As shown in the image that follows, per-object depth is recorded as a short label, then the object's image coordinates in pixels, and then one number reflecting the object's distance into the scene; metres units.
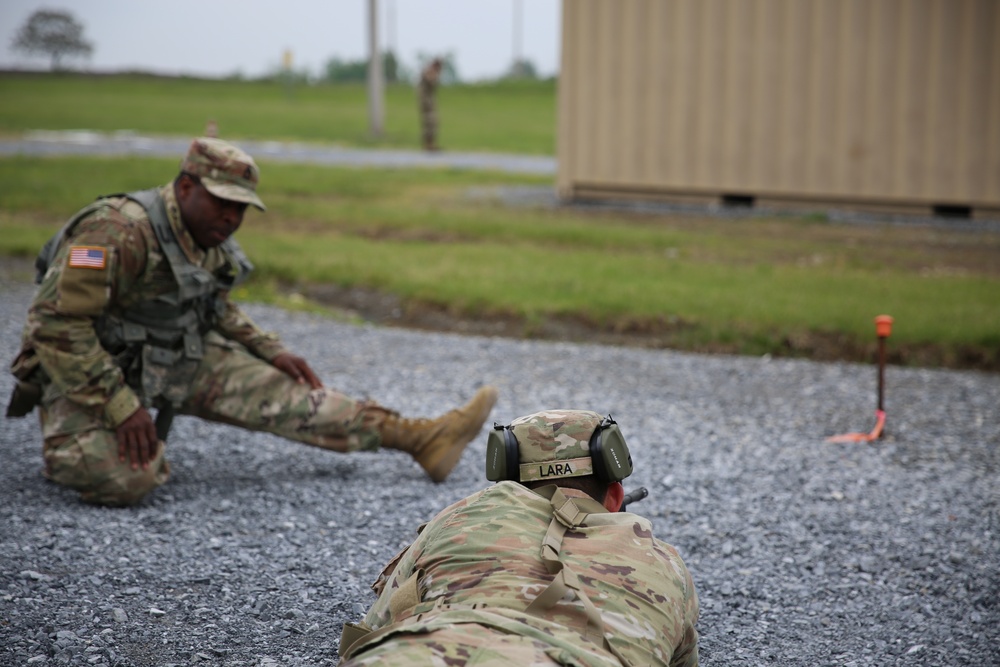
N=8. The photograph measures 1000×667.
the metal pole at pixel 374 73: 27.84
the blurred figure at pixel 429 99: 24.58
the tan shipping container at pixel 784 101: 13.54
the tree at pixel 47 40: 70.43
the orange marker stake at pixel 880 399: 5.68
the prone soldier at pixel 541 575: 2.22
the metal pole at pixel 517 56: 72.25
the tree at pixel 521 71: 67.69
